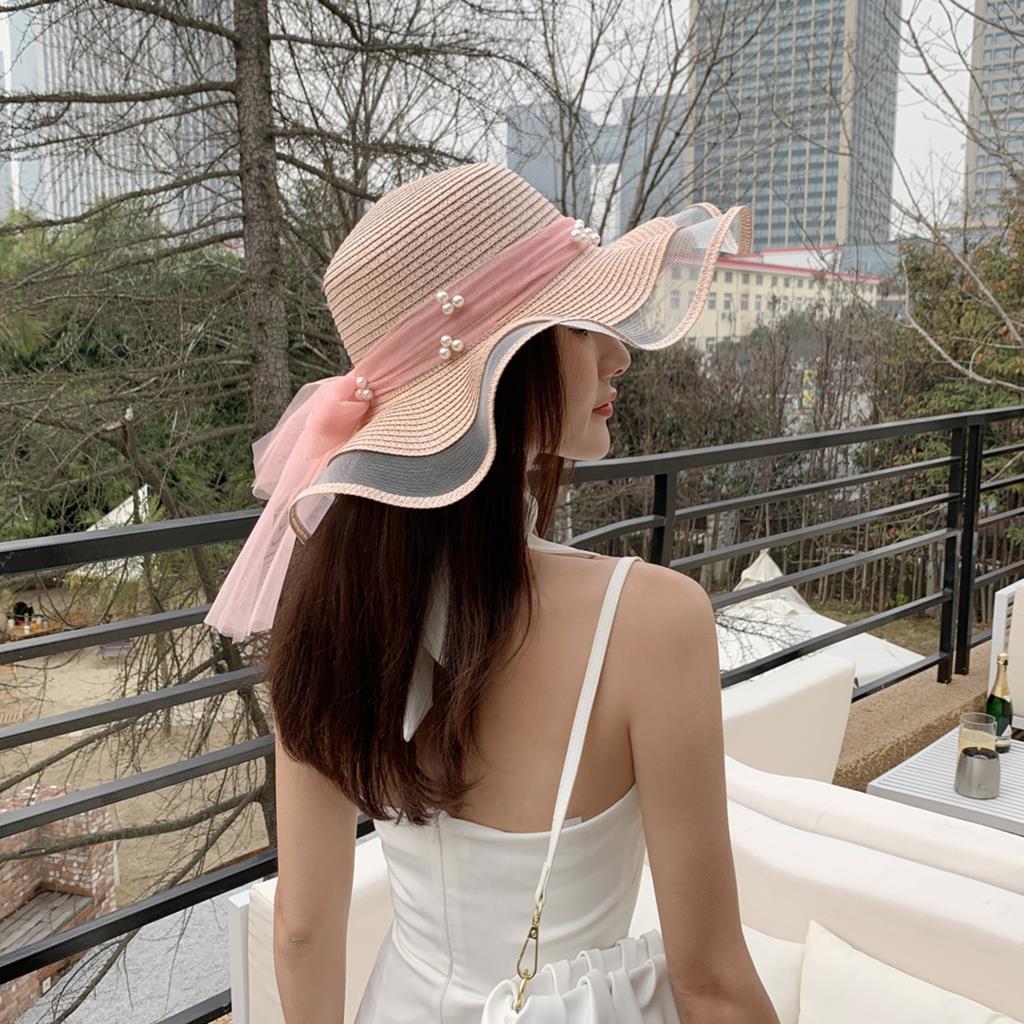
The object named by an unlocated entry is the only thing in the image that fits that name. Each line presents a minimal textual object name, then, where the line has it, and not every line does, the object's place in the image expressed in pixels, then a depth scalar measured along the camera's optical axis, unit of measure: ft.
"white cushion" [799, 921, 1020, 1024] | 3.86
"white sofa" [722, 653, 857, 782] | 6.57
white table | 7.13
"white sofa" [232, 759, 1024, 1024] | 3.99
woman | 2.29
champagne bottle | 8.39
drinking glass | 7.37
